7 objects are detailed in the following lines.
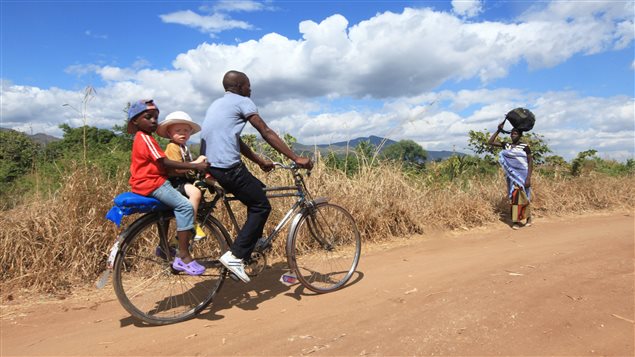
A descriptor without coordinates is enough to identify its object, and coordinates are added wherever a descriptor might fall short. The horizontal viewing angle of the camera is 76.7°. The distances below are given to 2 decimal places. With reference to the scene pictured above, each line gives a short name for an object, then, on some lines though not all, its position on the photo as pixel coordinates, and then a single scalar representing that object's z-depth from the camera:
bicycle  3.58
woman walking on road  7.27
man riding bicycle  3.61
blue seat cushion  3.30
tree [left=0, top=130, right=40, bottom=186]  7.91
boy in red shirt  3.37
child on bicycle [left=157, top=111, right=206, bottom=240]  3.62
